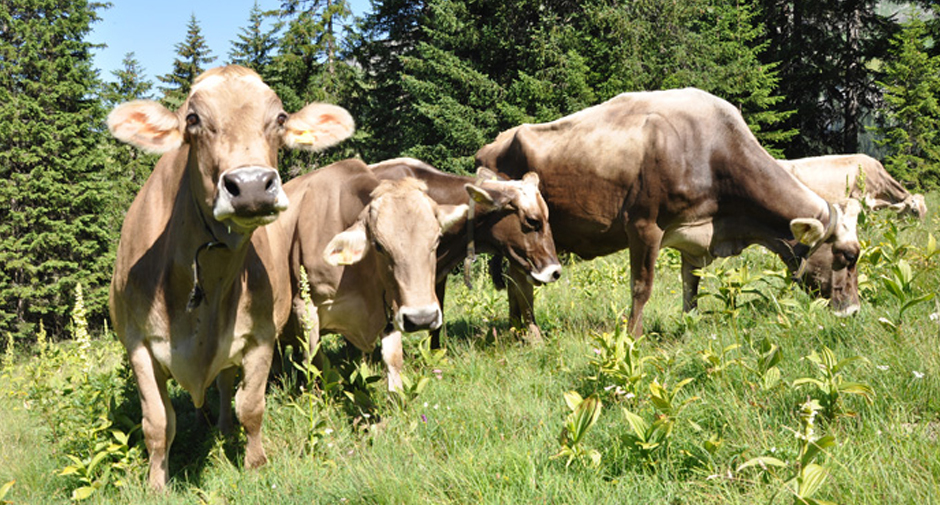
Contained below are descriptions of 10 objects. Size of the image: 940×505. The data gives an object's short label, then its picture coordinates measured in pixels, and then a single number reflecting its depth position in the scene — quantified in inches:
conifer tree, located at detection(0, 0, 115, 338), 896.9
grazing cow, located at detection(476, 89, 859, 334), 224.4
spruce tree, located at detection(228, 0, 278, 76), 1059.3
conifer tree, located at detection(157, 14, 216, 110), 1341.0
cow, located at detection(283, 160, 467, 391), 175.9
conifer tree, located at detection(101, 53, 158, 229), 1099.3
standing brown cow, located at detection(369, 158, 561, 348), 248.4
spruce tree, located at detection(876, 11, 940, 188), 844.6
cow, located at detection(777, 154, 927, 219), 461.4
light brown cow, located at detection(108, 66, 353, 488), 123.3
